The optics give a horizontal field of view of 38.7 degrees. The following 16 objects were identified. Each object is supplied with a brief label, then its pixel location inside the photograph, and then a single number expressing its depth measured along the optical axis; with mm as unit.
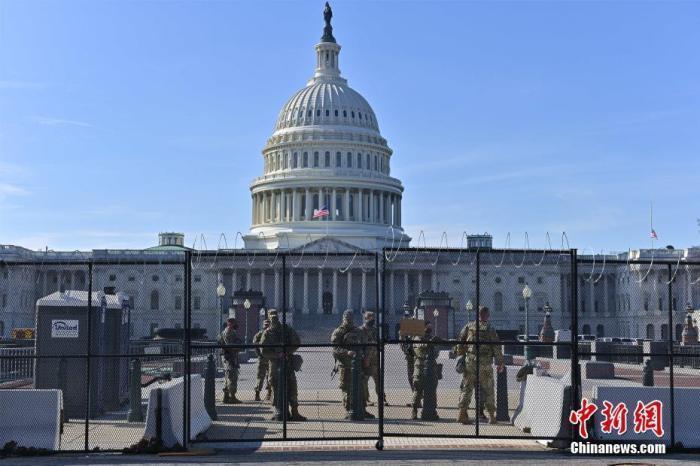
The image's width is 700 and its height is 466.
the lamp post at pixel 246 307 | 51569
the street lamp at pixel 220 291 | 47225
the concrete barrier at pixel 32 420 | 17438
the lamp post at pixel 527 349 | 41250
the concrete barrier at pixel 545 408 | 17641
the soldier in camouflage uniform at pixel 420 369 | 21172
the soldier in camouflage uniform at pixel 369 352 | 22406
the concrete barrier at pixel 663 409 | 17594
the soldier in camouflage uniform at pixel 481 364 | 20062
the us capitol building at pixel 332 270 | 105625
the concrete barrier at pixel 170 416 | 17641
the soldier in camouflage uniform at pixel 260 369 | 23969
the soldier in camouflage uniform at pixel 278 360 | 21000
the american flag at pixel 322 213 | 115750
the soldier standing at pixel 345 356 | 21469
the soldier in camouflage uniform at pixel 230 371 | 24688
